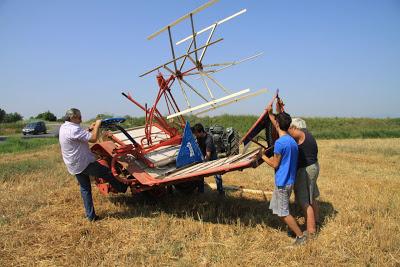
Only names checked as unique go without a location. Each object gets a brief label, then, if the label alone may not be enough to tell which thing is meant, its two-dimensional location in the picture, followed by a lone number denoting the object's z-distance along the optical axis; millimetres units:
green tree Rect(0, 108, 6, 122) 54500
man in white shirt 5020
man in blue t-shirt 4293
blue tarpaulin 5633
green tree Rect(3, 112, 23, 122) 55781
